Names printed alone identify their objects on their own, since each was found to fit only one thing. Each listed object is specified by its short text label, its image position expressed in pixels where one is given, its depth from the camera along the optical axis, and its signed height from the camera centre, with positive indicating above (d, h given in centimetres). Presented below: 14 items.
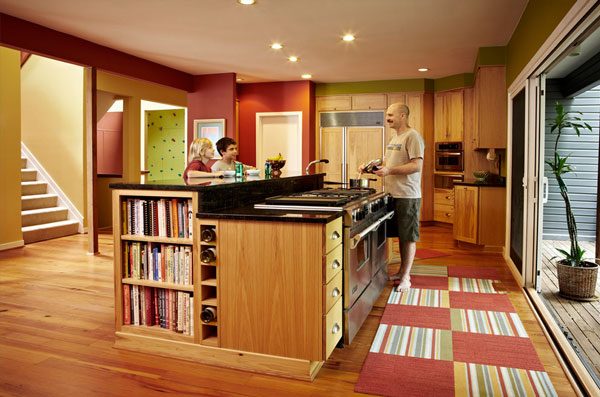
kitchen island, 244 -53
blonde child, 448 +25
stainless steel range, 276 -35
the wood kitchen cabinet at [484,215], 590 -42
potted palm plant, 375 -70
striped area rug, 238 -98
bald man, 389 +5
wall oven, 812 +41
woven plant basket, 374 -78
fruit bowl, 418 +14
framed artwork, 797 +85
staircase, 679 -48
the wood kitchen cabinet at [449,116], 812 +110
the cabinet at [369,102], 870 +142
